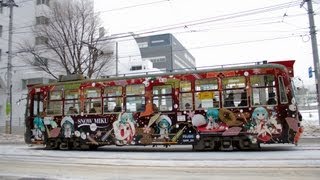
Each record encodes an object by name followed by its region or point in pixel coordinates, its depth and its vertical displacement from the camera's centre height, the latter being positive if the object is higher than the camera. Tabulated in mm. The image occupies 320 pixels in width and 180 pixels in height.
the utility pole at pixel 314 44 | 22328 +3671
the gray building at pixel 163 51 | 106062 +17147
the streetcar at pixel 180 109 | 16188 +345
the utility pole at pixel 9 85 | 31000 +2636
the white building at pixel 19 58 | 46312 +6843
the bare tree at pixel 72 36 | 33281 +6529
